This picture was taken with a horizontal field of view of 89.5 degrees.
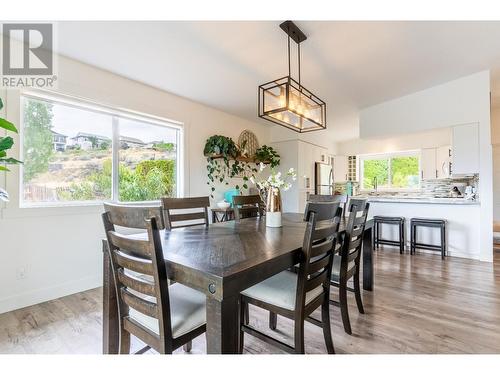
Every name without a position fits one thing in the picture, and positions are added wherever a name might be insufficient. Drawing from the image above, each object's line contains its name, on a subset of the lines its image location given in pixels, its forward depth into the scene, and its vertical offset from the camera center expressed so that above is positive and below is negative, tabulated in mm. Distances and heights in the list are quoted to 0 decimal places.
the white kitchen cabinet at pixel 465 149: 3865 +616
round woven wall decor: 4823 +928
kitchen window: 6195 +473
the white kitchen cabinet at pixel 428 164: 5695 +578
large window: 2488 +421
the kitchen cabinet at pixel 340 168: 7277 +615
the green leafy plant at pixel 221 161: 4035 +506
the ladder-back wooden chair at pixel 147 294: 1090 -507
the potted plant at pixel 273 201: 2150 -106
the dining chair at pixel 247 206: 2680 -189
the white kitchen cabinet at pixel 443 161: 5383 +599
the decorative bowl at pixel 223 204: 4171 -251
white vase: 2164 -170
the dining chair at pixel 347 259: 1882 -555
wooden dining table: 1004 -342
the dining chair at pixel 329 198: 2832 -103
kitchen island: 3881 -459
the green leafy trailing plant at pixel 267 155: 5039 +691
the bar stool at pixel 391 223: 4234 -722
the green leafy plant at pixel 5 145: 1471 +276
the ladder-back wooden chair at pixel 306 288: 1377 -604
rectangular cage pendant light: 2254 +799
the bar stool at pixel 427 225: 3916 -667
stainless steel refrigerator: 6141 +269
